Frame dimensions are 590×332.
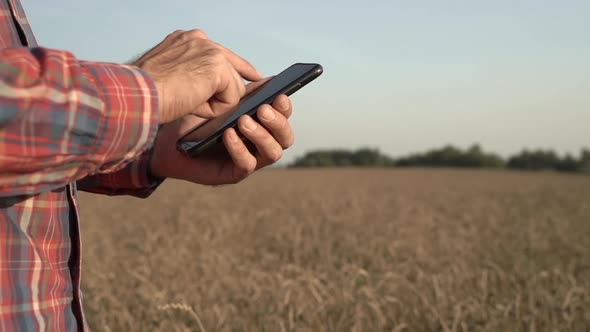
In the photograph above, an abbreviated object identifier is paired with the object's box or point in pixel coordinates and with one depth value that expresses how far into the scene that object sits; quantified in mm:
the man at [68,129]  893
